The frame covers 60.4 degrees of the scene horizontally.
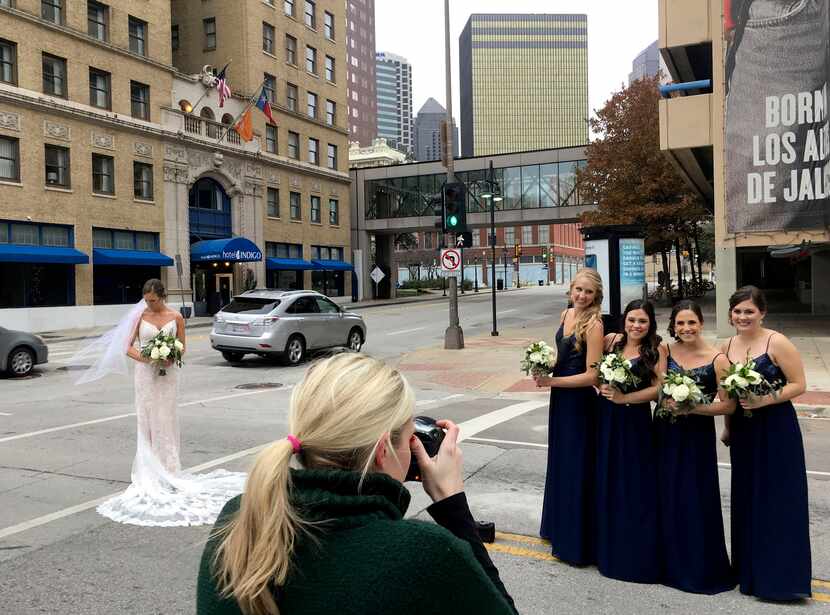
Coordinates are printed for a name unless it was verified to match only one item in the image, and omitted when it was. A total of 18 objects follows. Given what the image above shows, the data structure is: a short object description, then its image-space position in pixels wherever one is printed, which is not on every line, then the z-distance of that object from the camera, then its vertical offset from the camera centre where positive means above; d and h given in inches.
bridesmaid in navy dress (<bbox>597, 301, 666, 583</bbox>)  172.7 -46.0
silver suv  656.4 -35.2
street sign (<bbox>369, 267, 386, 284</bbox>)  1995.6 +31.3
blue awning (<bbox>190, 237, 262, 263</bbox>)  1414.9 +76.2
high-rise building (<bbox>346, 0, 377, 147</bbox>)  6323.8 +1945.4
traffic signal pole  761.0 -29.0
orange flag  1499.8 +342.0
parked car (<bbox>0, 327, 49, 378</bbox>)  582.9 -50.4
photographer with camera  54.1 -19.1
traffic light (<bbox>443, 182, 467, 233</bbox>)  722.2 +77.4
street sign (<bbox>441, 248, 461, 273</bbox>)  732.7 +25.8
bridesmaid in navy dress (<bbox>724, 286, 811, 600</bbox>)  160.6 -46.0
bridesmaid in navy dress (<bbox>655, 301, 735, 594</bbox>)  166.7 -49.7
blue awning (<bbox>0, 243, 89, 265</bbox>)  1074.7 +57.6
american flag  1411.2 +394.9
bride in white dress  230.4 -58.3
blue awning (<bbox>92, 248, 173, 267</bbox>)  1230.9 +57.8
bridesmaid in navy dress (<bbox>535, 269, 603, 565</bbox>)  183.9 -39.3
